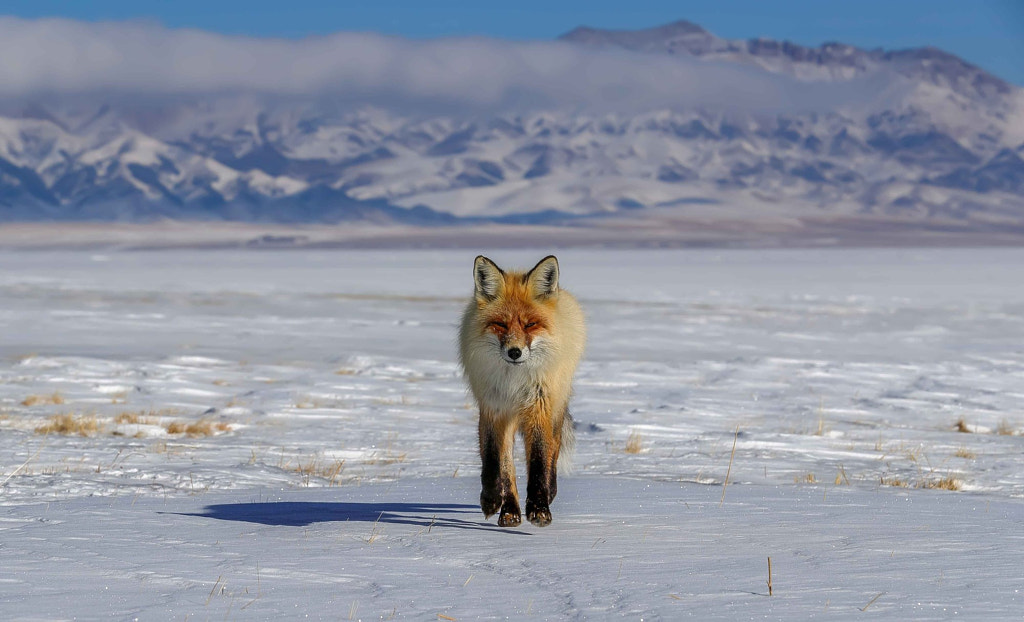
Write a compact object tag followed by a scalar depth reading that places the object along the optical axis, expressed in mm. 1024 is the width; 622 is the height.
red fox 11359
